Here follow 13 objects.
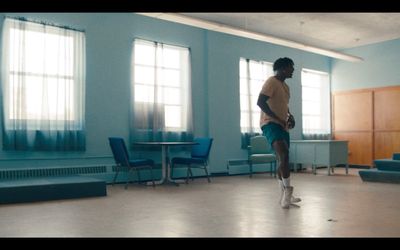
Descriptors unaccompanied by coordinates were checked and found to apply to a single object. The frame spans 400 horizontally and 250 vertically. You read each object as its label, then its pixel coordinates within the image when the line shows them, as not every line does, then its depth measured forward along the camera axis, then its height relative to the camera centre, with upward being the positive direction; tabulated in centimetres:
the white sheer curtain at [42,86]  576 +62
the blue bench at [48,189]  472 -74
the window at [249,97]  849 +63
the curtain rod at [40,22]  586 +157
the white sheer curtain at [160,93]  698 +62
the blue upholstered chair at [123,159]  597 -47
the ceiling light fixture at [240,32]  586 +159
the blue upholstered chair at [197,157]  671 -51
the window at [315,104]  1001 +59
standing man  406 +12
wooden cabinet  922 +11
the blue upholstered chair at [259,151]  778 -48
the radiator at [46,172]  572 -65
